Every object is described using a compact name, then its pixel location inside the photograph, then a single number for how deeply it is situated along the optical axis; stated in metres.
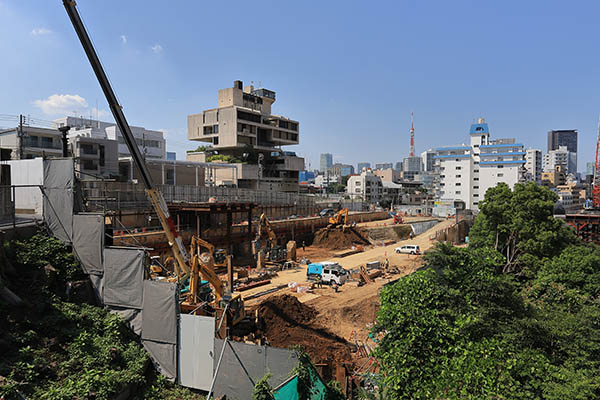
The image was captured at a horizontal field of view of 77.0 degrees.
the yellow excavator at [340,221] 53.16
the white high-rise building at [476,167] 85.56
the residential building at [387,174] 167.12
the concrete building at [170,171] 55.14
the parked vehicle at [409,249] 42.50
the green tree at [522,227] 27.36
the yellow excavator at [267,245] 37.91
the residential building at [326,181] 171.30
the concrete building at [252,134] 74.19
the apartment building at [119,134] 61.28
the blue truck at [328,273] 29.42
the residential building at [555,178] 142.20
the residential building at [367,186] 113.38
